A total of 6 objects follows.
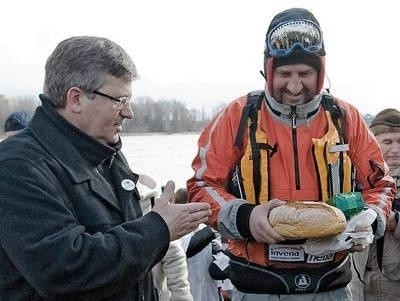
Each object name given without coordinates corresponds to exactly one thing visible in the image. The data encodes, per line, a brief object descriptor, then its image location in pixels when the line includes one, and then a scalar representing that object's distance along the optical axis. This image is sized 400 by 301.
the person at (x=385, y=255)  3.76
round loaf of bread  2.44
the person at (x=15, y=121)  5.51
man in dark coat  1.97
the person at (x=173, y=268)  3.09
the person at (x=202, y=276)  4.74
